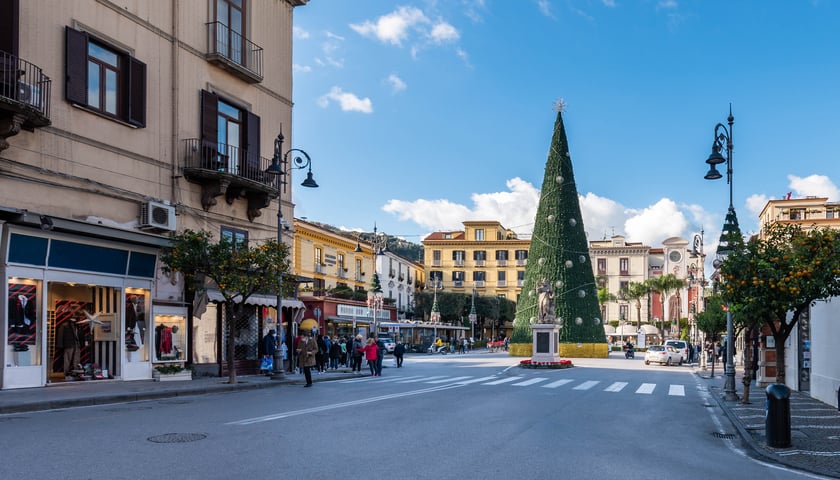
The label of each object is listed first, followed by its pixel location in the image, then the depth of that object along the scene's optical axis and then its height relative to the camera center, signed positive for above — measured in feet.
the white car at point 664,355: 143.95 -14.88
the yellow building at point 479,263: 330.54 +7.40
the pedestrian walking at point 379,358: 97.13 -10.42
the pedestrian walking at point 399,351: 121.80 -11.86
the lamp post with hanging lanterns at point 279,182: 77.00 +11.00
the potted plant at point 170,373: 70.33 -9.05
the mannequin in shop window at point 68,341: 65.87 -5.61
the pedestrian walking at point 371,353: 94.48 -9.43
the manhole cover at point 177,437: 33.51 -7.36
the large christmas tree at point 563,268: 171.94 +2.77
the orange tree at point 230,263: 67.72 +1.50
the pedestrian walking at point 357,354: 100.99 -10.21
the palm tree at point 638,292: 296.10 -4.98
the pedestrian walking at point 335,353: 106.52 -10.76
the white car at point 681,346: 152.35 -13.90
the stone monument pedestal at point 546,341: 127.39 -10.75
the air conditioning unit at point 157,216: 68.90 +5.97
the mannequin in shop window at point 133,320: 69.26 -3.85
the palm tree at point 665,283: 285.84 -1.33
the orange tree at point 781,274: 46.39 +0.38
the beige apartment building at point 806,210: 286.87 +27.80
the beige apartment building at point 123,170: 57.00 +10.05
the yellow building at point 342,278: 156.66 +0.41
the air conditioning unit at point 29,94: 54.47 +13.92
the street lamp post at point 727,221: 64.54 +5.33
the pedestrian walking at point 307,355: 72.49 -7.46
